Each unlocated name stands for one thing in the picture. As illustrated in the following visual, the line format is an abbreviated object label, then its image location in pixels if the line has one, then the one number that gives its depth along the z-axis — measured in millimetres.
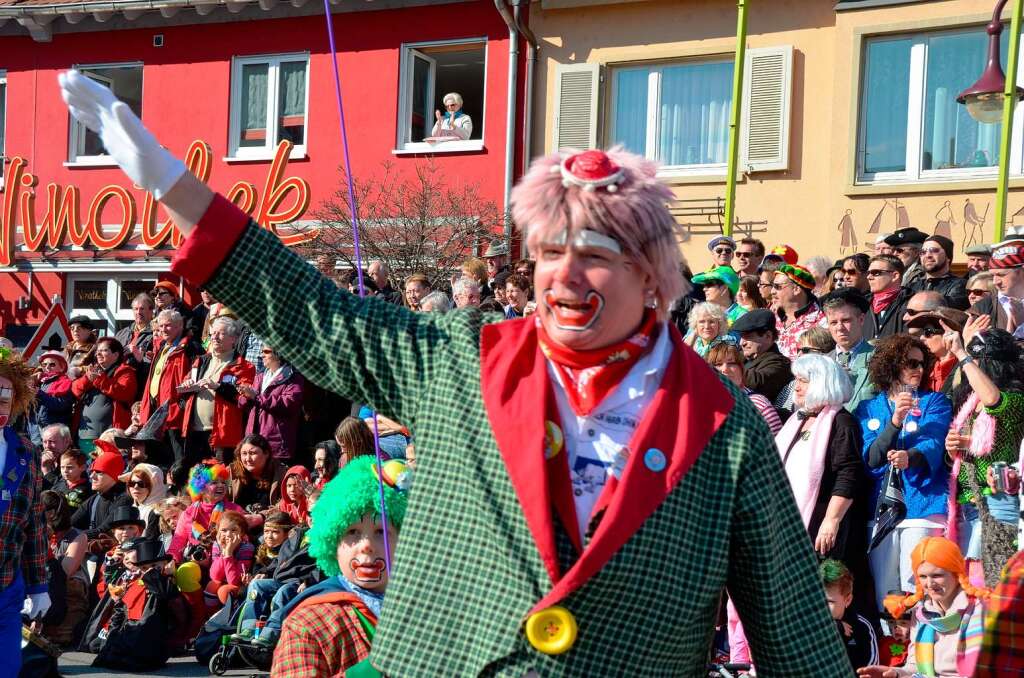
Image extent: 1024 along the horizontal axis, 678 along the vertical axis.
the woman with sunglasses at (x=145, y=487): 10578
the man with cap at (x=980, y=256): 9898
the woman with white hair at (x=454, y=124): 17797
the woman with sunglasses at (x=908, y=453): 6789
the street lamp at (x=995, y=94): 10633
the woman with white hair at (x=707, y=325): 8273
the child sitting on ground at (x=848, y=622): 6387
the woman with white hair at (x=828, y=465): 6785
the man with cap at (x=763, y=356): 8062
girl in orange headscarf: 5621
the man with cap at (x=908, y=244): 10609
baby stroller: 7797
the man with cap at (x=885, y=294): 9109
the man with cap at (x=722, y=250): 11047
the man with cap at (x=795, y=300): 9258
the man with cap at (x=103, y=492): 10625
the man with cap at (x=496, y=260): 12625
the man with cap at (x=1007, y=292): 7938
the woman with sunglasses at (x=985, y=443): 6312
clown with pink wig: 2621
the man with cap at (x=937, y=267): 9430
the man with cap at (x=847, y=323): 8070
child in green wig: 4426
